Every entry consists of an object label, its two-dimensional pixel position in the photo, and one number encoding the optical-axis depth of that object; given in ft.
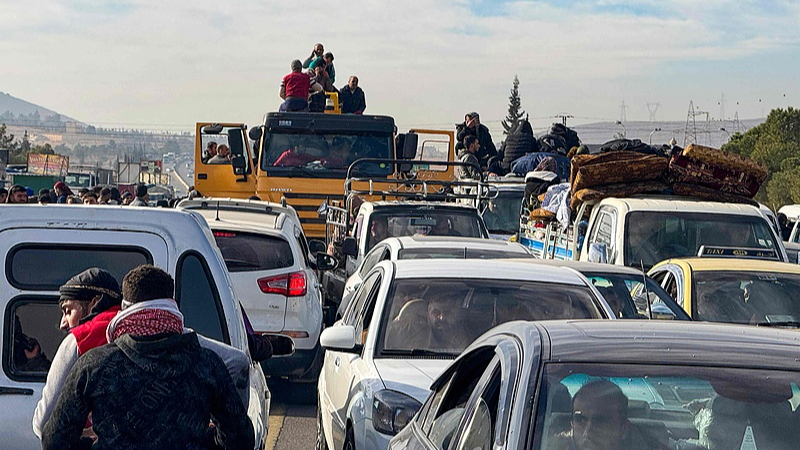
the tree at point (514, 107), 514.27
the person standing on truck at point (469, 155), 84.82
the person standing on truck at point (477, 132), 94.72
